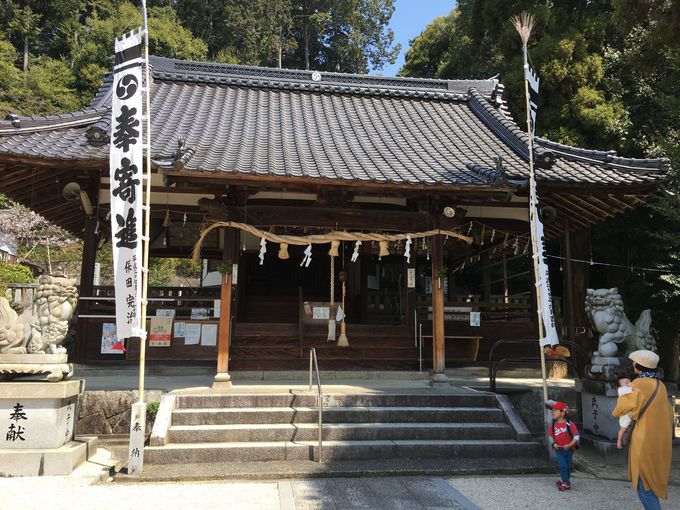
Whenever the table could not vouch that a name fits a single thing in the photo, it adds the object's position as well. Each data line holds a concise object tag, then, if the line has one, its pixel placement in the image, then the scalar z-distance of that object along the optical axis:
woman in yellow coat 4.06
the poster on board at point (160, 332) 9.52
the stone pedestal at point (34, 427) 5.63
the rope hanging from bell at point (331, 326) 9.71
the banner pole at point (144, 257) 5.75
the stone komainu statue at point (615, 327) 6.89
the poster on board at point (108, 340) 9.38
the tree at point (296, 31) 39.50
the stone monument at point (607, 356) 6.74
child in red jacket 5.43
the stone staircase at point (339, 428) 6.16
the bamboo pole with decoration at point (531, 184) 6.86
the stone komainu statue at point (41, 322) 5.91
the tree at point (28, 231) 24.86
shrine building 8.36
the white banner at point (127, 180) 6.01
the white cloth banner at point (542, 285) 6.66
